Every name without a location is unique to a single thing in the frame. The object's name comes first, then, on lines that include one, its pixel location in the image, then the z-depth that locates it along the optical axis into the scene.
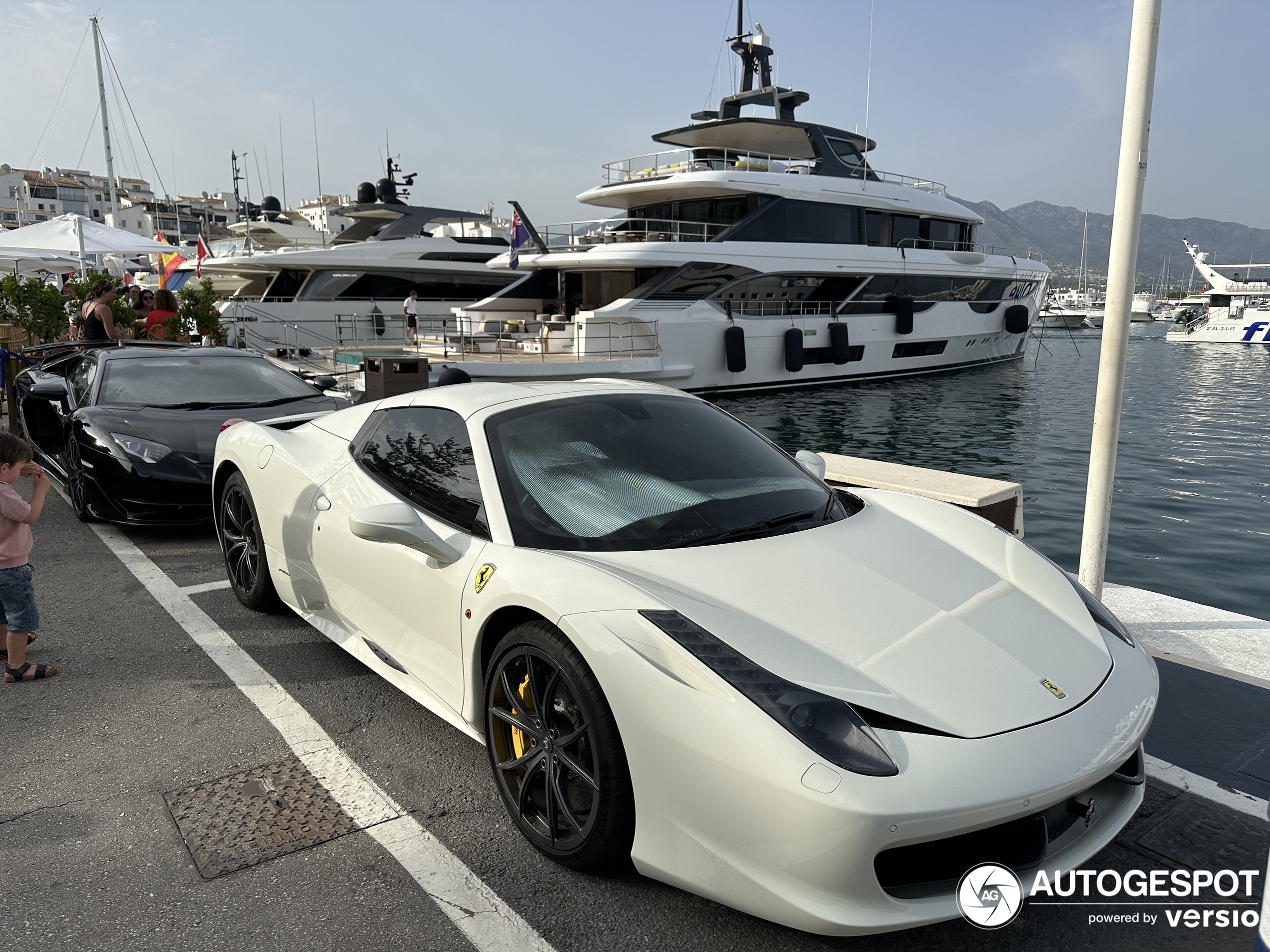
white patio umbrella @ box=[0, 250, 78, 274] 23.39
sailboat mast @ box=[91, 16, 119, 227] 29.41
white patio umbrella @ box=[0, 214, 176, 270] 14.32
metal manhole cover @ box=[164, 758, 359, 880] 2.52
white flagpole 3.52
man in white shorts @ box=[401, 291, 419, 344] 23.20
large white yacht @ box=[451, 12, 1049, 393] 20.11
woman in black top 9.23
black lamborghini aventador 5.81
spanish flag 17.13
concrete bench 4.60
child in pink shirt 3.57
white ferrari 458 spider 1.88
